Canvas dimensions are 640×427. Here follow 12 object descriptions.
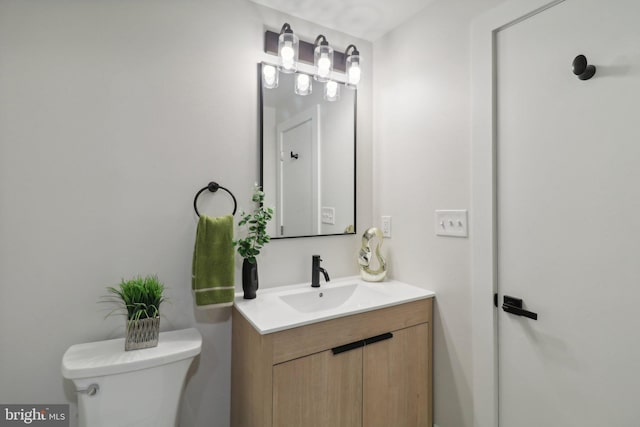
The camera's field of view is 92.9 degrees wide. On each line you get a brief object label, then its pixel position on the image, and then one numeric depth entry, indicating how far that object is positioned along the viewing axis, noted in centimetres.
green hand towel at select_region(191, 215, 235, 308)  129
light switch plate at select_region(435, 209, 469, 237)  141
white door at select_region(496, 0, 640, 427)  94
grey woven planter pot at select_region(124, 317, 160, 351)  114
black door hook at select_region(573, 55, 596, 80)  100
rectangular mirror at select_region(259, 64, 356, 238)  161
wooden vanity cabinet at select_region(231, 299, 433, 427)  112
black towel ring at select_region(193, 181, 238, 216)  143
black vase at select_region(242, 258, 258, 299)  144
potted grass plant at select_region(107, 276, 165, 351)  114
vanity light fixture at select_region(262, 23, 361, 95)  153
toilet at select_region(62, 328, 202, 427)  103
